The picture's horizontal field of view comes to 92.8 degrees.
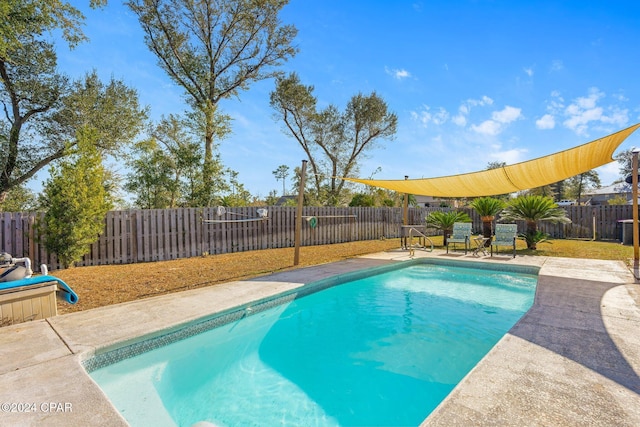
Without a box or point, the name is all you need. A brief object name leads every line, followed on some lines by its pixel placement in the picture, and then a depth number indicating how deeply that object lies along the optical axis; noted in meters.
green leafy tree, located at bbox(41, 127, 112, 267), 6.24
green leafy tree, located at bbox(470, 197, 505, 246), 11.06
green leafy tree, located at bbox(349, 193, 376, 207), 18.56
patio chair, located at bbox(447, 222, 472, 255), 9.56
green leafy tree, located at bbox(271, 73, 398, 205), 21.27
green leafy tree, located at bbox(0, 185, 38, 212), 12.33
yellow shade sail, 5.70
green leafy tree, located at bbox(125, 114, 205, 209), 12.57
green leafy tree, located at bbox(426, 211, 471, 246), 11.85
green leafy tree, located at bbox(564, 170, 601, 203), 43.79
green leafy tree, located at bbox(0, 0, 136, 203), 9.75
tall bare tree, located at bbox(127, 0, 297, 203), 14.04
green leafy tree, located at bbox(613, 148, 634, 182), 37.28
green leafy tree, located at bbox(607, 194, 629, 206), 22.34
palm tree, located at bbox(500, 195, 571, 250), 9.96
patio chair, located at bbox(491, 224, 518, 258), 8.98
